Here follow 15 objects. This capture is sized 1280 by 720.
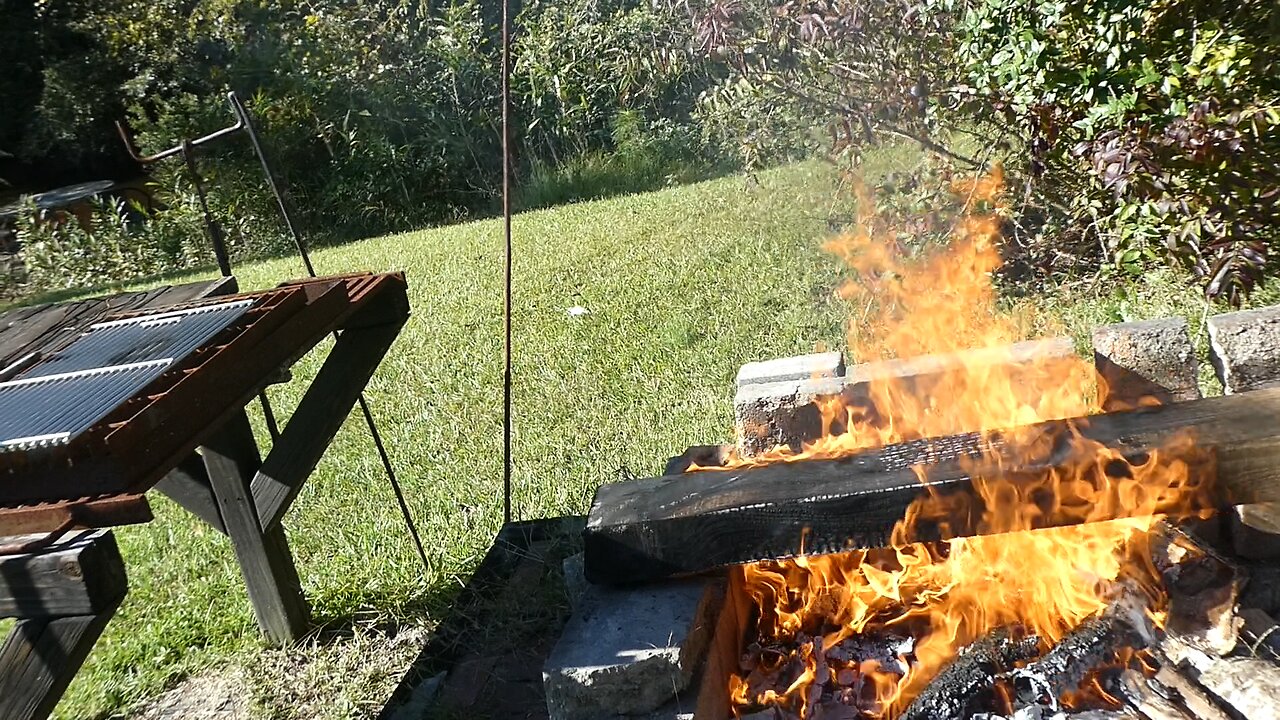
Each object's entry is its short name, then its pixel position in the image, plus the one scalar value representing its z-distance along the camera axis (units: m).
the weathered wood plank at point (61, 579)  1.73
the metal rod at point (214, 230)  3.10
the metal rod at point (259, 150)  3.13
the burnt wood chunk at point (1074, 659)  2.19
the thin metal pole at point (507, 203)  2.86
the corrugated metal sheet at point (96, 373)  1.87
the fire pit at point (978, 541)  2.11
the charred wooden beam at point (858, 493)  2.11
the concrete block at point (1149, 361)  2.56
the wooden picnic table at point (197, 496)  1.76
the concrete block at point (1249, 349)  2.48
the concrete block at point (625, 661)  2.00
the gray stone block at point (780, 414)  2.75
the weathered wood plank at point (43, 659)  1.78
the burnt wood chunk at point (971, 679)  2.17
